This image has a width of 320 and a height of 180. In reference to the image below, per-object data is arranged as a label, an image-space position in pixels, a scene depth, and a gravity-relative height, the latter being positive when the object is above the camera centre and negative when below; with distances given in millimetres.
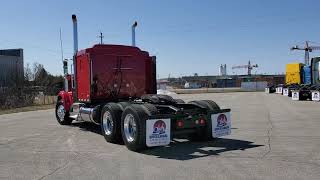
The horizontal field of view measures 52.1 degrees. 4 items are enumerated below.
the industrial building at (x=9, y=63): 50266 +3970
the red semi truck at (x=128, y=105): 7570 -490
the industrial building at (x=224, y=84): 106467 +876
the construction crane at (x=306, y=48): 100300 +11706
